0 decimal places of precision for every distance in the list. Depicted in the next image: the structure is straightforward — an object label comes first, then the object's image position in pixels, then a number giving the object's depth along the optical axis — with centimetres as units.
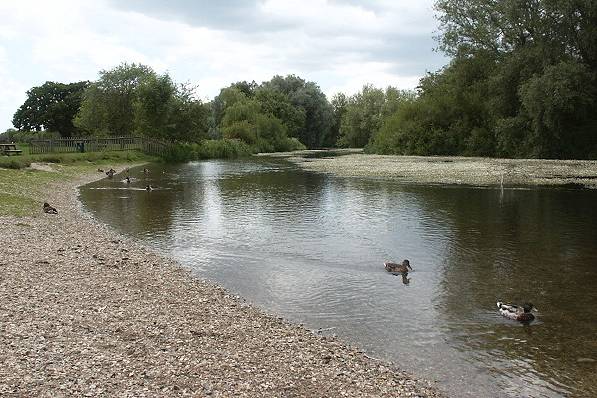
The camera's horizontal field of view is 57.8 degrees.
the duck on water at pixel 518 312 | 1287
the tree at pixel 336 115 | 18150
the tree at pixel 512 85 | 6281
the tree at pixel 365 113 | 14188
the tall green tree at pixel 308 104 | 16075
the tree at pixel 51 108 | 12925
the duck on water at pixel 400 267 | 1753
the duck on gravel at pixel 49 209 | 2750
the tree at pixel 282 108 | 14825
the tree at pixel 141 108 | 9000
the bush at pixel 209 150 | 9044
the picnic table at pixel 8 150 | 5855
